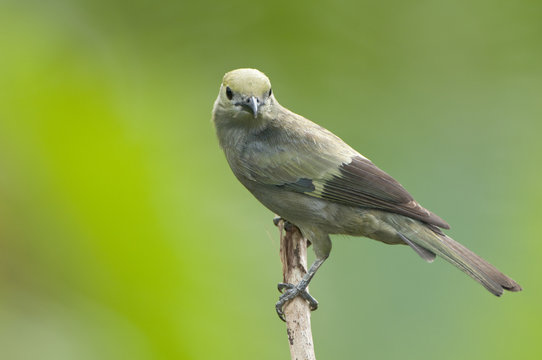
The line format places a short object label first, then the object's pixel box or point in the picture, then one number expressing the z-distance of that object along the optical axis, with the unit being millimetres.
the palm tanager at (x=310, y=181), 7367
